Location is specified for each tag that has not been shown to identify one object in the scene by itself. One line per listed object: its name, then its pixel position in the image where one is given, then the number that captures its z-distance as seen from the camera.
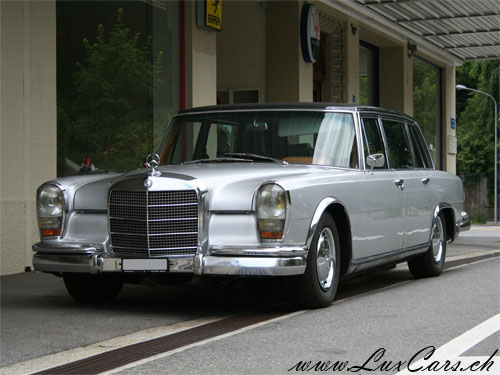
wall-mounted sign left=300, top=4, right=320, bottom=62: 18.34
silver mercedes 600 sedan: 6.89
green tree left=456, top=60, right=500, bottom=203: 55.98
